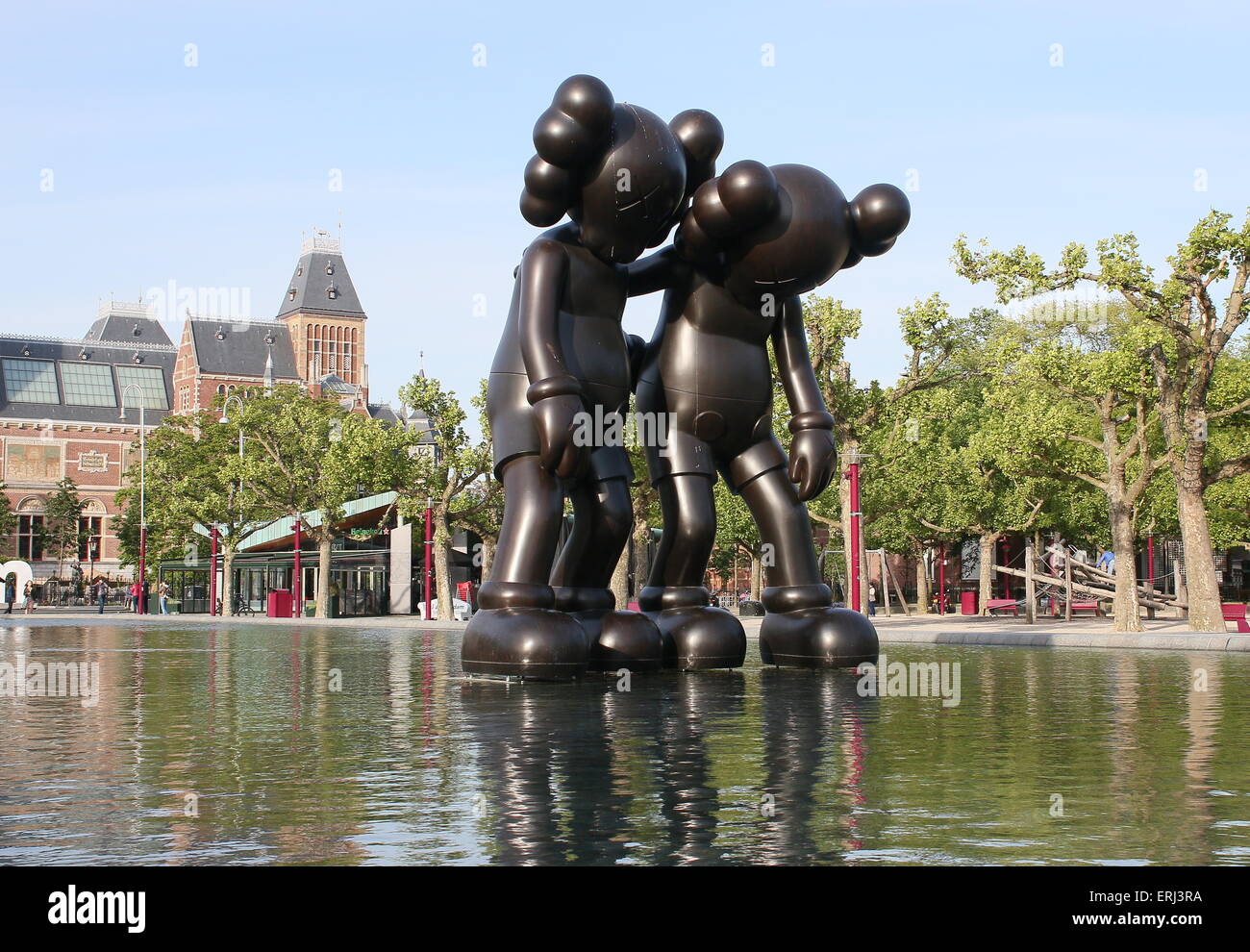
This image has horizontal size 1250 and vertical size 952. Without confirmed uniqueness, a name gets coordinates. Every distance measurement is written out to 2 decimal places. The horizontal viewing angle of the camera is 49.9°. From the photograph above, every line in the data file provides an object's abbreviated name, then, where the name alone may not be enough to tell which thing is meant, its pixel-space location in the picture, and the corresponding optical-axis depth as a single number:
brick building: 85.44
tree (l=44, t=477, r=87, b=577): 74.50
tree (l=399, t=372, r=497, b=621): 31.48
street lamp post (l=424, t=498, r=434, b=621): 32.22
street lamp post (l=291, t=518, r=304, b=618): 38.72
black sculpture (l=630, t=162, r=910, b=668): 9.69
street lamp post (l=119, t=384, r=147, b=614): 50.37
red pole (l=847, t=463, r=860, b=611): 21.91
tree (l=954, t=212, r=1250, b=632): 18.47
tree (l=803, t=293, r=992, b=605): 23.22
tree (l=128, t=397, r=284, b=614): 43.47
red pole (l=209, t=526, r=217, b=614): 44.47
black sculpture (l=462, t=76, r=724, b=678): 8.84
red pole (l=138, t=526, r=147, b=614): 50.22
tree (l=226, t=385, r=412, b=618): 31.83
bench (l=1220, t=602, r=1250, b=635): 21.83
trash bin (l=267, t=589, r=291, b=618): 40.09
